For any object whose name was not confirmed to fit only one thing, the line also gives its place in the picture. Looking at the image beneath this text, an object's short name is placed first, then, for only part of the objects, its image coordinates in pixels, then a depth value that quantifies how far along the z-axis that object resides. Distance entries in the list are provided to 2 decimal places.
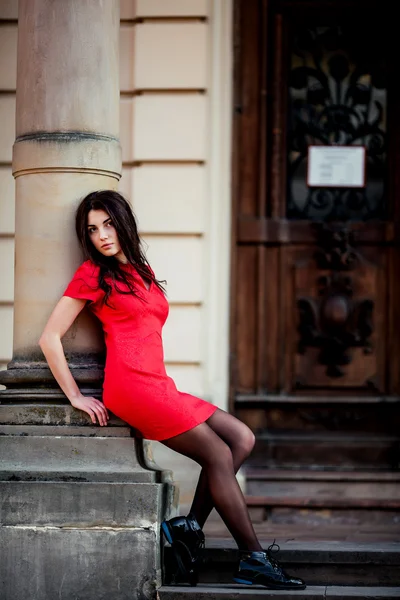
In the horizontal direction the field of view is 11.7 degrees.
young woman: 9.12
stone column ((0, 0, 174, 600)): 9.01
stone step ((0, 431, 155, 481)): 9.33
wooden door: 13.67
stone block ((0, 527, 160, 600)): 8.98
